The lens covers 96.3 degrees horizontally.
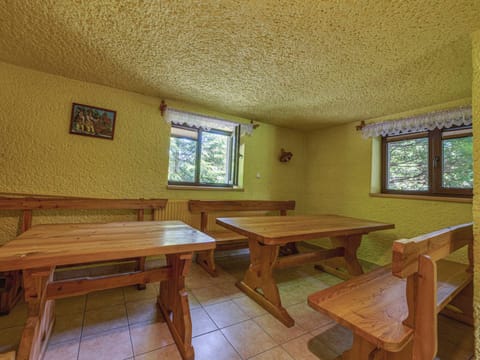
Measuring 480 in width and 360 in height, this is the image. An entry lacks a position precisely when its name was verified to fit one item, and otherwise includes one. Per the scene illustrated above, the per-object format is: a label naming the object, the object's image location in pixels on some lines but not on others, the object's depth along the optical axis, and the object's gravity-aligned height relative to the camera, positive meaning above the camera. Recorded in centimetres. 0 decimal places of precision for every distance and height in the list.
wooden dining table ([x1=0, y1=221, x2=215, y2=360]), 101 -36
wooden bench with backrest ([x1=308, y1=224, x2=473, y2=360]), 87 -55
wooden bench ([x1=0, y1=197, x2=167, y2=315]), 168 -24
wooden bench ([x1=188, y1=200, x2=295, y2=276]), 248 -31
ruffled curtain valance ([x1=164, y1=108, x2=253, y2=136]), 277 +94
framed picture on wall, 229 +68
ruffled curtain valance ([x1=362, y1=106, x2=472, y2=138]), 225 +90
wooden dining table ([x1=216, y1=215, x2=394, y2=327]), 170 -49
